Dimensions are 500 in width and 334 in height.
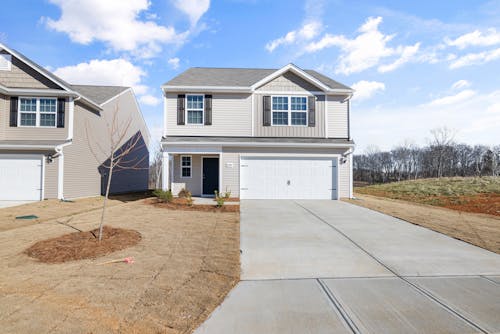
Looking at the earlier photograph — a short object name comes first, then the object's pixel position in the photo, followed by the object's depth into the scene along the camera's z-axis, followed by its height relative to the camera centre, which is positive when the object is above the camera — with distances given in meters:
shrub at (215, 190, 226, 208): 10.06 -1.06
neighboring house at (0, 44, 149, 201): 12.59 +1.92
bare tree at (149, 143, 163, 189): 29.81 +0.74
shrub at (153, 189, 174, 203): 11.44 -0.95
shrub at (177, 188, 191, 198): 13.28 -0.99
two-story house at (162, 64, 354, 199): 13.32 +1.99
